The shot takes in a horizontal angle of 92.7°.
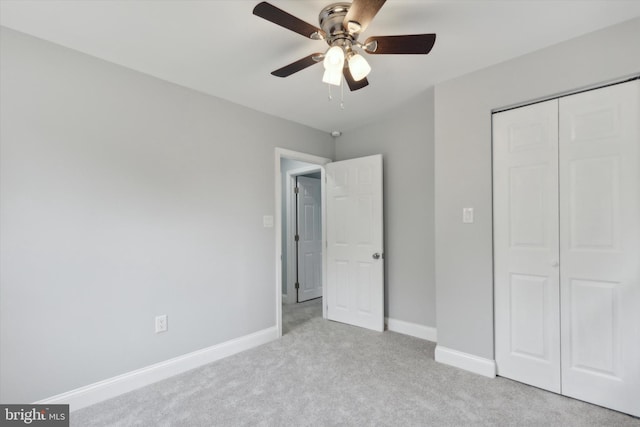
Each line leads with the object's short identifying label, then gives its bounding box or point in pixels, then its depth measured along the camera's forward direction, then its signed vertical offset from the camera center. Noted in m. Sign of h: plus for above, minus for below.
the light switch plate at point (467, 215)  2.53 -0.02
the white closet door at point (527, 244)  2.19 -0.25
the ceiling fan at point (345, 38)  1.46 +0.93
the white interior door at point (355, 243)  3.48 -0.36
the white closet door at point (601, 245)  1.90 -0.22
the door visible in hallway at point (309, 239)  4.82 -0.42
